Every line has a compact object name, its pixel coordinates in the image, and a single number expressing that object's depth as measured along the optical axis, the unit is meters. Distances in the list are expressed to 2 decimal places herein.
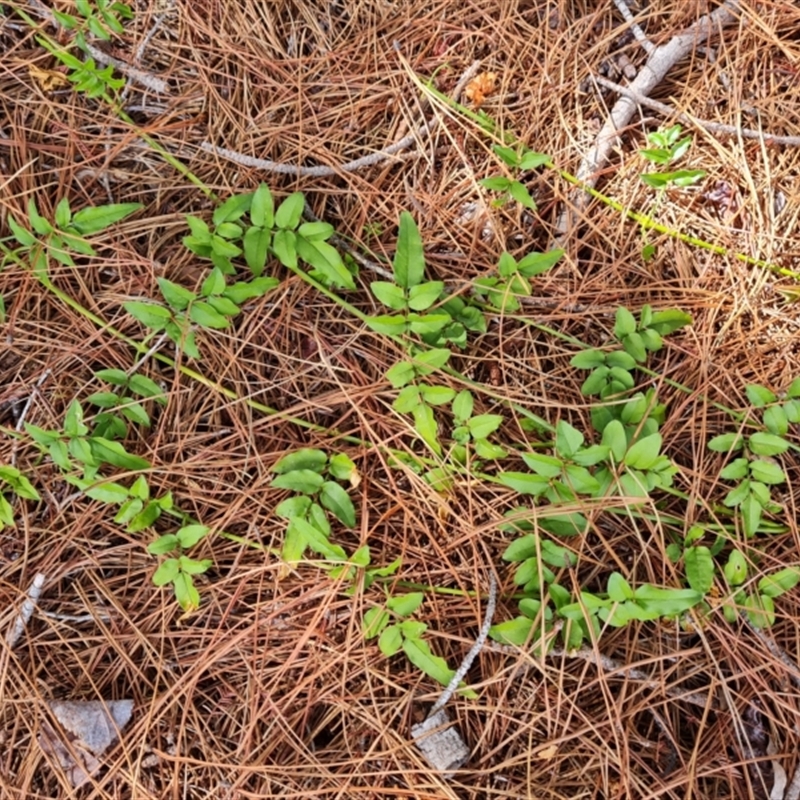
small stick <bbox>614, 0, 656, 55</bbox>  0.63
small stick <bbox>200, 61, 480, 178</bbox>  0.63
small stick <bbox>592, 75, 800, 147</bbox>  0.62
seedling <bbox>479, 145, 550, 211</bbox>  0.60
